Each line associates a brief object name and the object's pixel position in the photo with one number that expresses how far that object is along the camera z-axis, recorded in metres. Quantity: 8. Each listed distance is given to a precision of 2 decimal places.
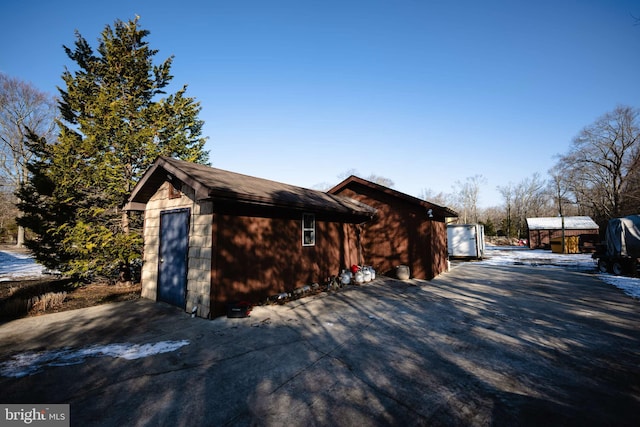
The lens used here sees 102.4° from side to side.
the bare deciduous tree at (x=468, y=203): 63.56
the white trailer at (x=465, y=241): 21.41
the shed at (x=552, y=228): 33.53
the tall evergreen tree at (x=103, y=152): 9.93
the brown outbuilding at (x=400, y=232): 12.27
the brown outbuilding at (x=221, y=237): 6.87
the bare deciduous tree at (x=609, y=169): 30.71
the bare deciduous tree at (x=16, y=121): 22.89
